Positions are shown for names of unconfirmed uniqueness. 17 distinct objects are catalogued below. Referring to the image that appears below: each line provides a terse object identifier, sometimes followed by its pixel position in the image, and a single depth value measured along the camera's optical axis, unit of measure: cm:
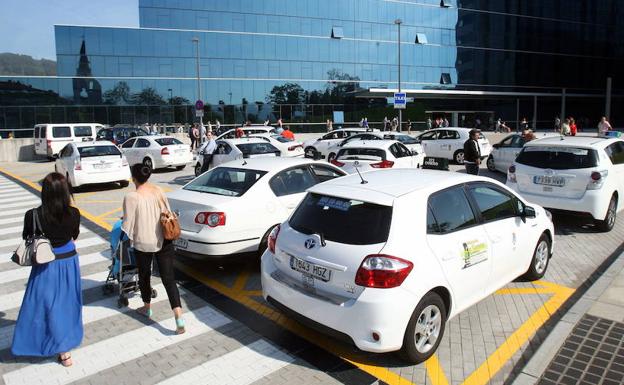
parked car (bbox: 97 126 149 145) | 2469
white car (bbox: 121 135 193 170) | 1823
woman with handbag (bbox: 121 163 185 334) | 473
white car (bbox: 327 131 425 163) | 1870
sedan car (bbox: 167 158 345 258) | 611
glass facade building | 3972
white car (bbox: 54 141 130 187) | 1373
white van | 2442
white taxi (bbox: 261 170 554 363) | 393
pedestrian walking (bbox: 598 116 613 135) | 2047
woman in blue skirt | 400
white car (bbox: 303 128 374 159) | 2372
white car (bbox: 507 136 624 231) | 838
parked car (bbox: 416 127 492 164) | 1988
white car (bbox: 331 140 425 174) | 1208
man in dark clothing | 1080
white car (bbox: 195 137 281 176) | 1508
